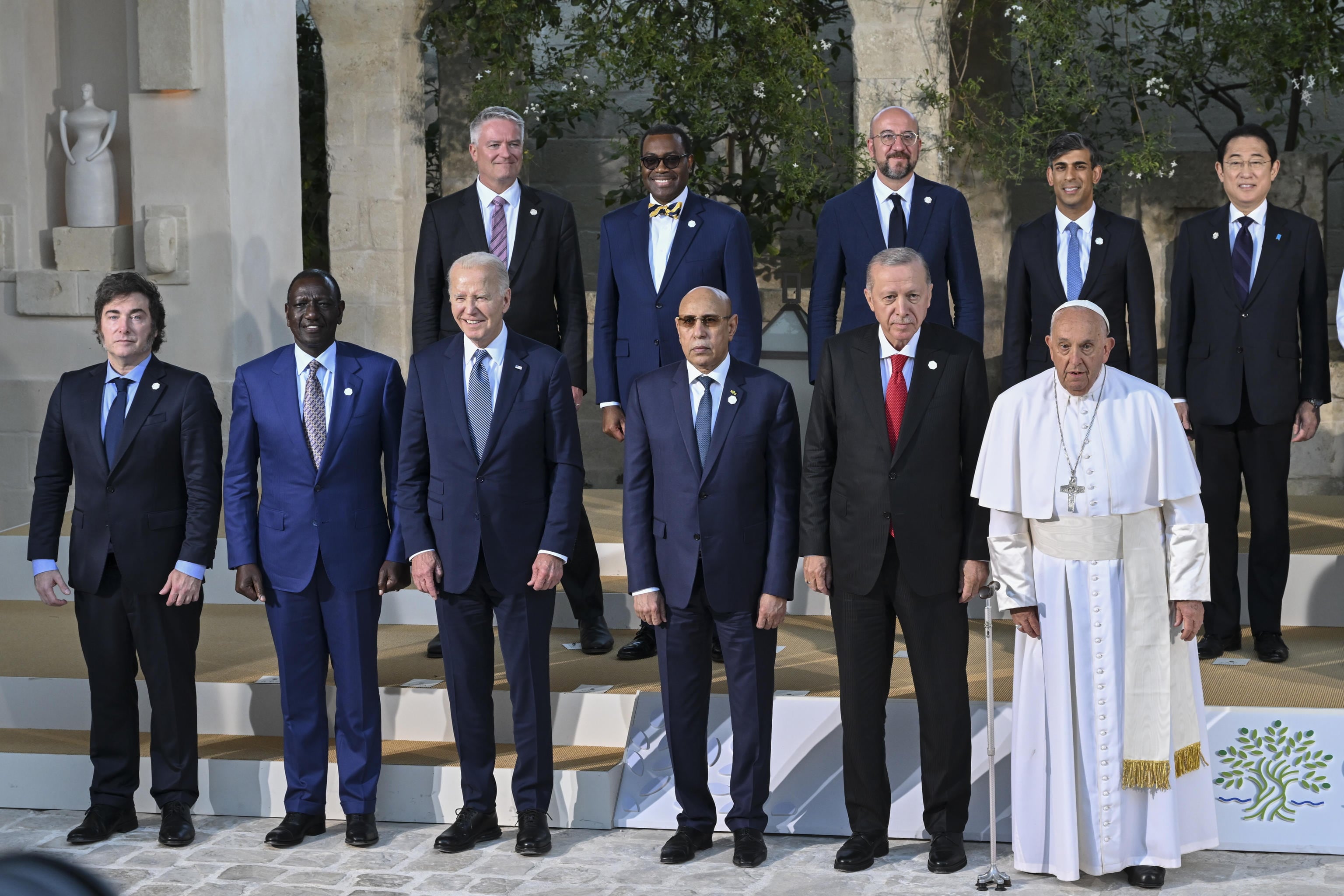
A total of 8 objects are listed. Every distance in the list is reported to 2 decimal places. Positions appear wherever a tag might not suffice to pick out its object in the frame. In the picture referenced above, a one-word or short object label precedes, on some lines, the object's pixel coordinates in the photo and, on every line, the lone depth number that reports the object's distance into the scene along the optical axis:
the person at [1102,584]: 8.17
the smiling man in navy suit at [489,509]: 8.84
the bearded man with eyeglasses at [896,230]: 9.65
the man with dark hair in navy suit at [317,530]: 9.09
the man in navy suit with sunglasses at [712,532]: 8.62
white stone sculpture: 14.85
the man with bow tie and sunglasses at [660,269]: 9.73
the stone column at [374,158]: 16.56
